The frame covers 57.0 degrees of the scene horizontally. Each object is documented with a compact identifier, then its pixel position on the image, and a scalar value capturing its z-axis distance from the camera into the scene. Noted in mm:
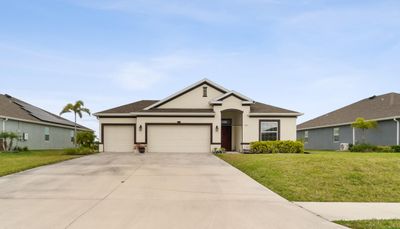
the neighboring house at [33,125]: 28547
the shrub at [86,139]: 27219
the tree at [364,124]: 28031
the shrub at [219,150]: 25550
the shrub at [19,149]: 27242
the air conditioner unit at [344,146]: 30922
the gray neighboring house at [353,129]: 27312
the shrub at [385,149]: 25300
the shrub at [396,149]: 24797
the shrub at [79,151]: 24281
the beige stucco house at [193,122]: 26516
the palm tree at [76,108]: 27862
